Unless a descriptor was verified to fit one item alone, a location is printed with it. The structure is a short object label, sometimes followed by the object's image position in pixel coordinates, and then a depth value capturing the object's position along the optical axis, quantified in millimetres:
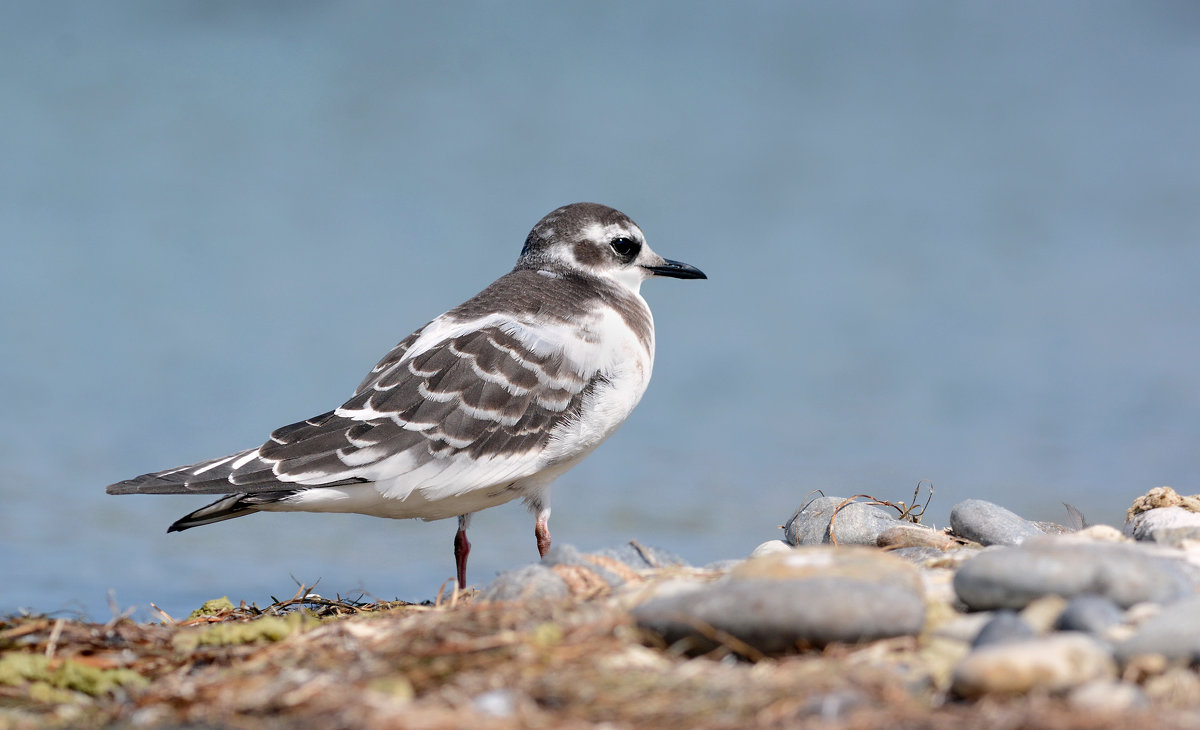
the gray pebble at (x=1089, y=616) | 6586
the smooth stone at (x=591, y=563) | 9148
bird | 11469
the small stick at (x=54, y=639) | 8293
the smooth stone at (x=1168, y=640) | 6156
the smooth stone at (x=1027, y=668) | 5781
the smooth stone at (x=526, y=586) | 8508
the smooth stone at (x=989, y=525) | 11599
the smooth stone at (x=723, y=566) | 9635
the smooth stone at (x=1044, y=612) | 6840
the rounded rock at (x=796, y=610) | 6613
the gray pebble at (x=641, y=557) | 9781
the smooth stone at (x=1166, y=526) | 10102
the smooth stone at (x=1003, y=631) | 6453
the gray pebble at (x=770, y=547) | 11547
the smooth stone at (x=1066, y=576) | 7094
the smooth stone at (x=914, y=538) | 11656
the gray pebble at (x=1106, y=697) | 5699
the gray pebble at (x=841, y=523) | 12523
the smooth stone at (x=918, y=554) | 10531
